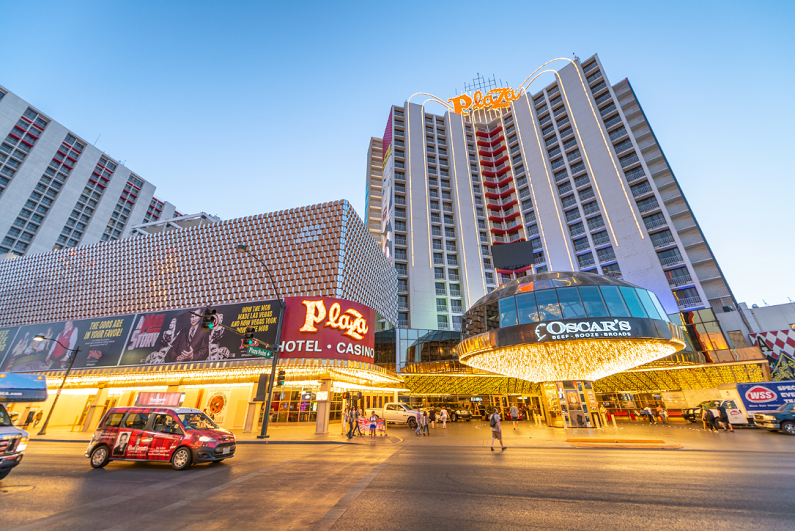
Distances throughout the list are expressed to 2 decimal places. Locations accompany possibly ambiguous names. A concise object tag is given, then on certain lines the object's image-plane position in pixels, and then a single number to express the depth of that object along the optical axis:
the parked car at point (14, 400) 8.06
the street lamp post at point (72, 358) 22.83
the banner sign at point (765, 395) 20.20
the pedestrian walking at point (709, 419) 20.53
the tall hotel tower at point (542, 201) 44.94
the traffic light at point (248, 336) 16.48
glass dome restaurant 15.96
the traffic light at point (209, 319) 14.10
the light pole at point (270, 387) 18.80
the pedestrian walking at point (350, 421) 18.88
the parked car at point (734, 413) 21.79
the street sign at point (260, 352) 17.82
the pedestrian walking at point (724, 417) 20.70
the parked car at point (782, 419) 18.17
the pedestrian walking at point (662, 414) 29.59
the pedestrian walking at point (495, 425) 13.14
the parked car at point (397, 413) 28.14
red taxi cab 9.86
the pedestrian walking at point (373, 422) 19.51
